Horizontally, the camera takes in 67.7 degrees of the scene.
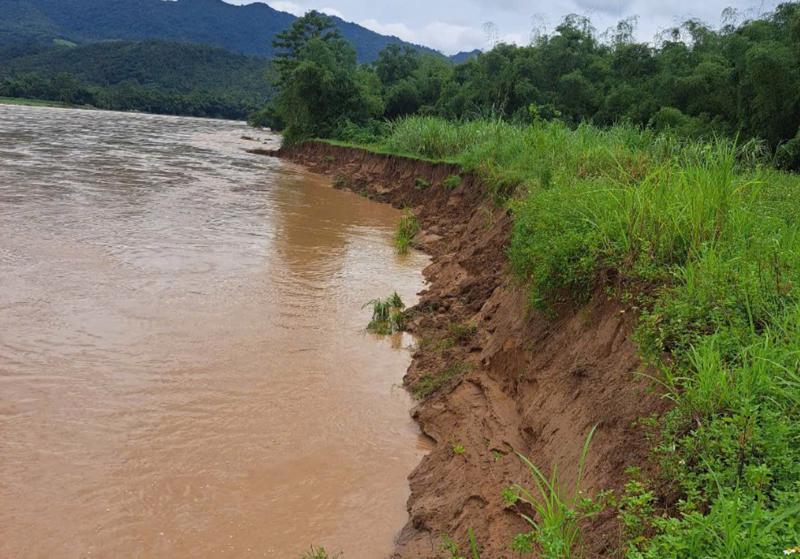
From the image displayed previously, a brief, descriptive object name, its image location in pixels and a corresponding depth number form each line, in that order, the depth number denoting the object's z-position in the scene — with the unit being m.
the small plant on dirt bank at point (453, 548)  3.45
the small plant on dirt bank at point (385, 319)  8.22
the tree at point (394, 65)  50.81
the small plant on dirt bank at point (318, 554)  3.82
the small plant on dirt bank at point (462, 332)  7.24
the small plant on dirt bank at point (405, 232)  13.42
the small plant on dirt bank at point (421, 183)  18.97
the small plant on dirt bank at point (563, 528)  2.55
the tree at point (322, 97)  36.91
